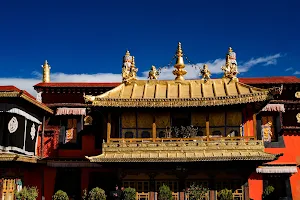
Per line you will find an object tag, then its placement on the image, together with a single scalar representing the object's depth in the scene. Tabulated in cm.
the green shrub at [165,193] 1875
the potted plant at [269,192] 1996
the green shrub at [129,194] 1889
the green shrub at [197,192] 1891
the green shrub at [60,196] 2035
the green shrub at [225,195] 1876
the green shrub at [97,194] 1909
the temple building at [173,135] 1916
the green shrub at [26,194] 1953
